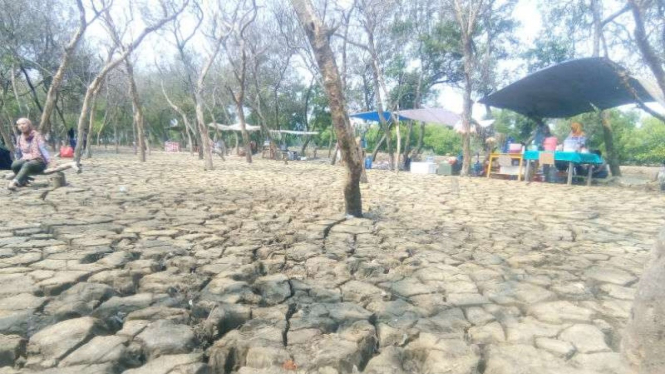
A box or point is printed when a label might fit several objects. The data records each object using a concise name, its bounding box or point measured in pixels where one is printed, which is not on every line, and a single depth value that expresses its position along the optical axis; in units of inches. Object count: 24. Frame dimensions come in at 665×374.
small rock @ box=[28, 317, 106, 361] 79.3
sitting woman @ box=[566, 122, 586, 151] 396.7
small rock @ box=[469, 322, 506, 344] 90.7
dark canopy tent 347.9
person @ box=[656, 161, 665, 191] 369.7
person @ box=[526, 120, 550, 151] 489.4
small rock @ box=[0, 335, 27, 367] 76.2
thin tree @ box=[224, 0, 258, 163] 546.3
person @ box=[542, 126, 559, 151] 434.7
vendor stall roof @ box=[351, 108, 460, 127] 604.7
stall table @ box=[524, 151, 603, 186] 382.9
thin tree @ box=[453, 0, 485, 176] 467.8
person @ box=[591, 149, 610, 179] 432.3
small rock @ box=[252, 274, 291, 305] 109.6
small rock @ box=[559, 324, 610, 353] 86.7
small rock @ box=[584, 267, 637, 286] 126.6
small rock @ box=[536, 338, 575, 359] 84.9
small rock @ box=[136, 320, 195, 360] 82.4
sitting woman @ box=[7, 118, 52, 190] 278.4
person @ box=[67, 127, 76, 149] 894.8
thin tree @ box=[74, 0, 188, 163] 416.8
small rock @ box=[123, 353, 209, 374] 75.7
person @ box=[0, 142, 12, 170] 423.5
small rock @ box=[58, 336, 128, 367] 77.0
